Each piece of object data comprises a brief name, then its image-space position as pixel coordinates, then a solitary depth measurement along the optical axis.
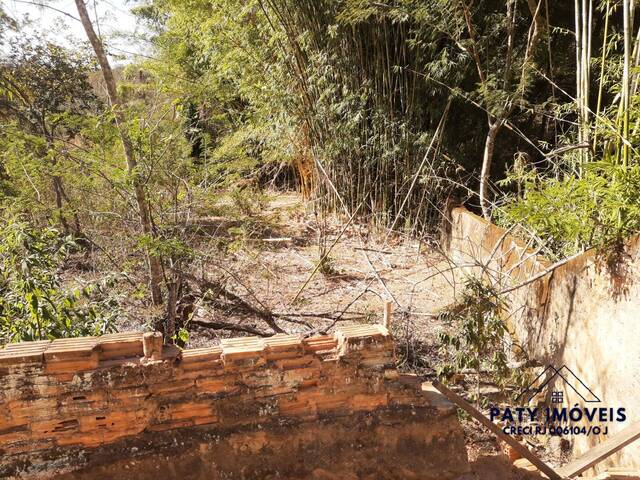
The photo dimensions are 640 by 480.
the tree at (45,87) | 5.67
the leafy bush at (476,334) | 2.92
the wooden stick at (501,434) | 2.23
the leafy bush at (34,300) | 2.50
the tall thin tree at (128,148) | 3.13
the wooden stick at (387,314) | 2.29
